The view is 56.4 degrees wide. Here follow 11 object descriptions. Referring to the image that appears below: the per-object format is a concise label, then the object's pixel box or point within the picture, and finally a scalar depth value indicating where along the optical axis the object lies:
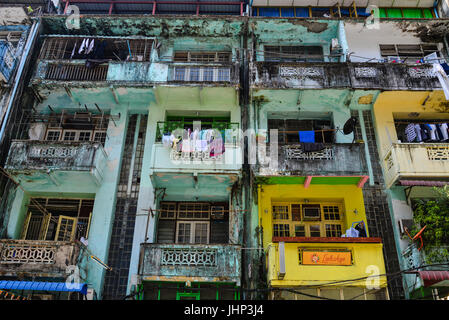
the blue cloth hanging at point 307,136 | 15.88
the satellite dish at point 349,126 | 14.96
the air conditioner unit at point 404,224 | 14.02
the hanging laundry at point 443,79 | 14.80
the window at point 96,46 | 17.16
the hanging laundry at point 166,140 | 14.96
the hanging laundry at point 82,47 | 16.94
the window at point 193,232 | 15.28
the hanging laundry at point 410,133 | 15.48
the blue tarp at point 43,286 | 11.71
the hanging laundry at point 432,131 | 15.35
